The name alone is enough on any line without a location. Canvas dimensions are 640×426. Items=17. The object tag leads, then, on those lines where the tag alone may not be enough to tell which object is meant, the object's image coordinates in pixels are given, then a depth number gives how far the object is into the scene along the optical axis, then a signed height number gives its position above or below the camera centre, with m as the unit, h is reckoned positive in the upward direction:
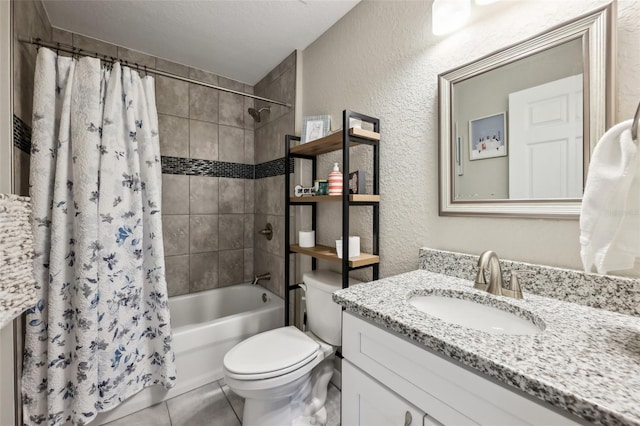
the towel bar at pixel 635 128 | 0.58 +0.18
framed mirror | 0.80 +0.31
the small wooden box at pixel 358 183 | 1.40 +0.15
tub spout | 2.22 -0.56
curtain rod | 1.25 +0.81
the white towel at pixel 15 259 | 0.84 -0.16
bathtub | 1.55 -0.86
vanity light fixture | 1.05 +0.79
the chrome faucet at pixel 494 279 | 0.87 -0.23
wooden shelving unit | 1.29 +0.07
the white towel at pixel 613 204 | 0.59 +0.02
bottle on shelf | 1.42 +0.15
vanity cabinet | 0.51 -0.42
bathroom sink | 0.80 -0.34
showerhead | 2.33 +0.87
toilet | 1.16 -0.70
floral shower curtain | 1.24 -0.16
